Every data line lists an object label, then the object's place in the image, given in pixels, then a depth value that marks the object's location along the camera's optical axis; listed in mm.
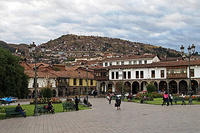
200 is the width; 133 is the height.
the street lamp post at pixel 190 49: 28044
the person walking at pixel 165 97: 28078
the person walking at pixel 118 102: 25719
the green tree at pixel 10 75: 22891
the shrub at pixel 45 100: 36750
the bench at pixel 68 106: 25736
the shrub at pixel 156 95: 44294
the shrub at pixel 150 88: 47838
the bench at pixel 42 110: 23266
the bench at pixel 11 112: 20675
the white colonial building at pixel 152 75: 54656
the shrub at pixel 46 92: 39188
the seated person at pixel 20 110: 20734
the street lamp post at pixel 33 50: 21844
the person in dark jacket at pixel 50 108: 23288
